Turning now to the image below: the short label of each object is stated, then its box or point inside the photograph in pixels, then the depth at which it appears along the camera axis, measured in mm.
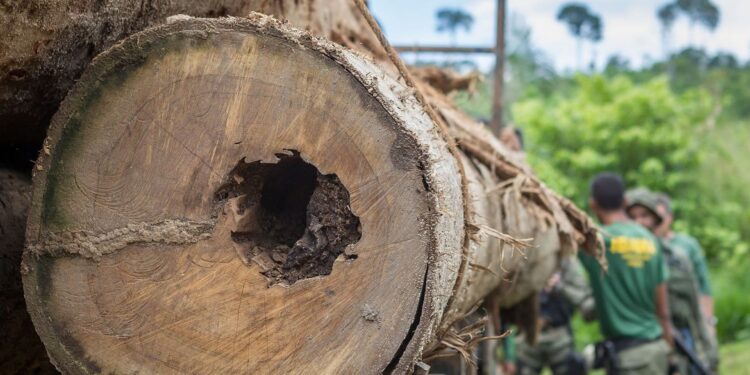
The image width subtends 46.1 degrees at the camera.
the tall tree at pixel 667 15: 49844
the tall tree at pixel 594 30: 46312
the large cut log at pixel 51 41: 1980
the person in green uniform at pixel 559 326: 7160
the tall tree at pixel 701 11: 51000
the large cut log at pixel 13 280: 2381
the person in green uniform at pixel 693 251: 6805
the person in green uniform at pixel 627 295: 5469
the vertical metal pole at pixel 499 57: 5145
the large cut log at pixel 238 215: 1884
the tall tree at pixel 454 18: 32000
